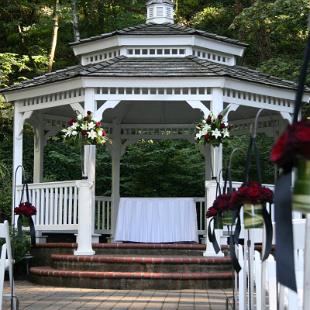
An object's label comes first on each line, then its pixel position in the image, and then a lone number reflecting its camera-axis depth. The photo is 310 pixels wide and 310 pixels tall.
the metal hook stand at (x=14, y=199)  12.59
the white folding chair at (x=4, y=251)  5.23
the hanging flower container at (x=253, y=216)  3.52
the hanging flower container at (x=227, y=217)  5.66
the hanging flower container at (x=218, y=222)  6.42
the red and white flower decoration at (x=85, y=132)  11.22
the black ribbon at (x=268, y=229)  2.99
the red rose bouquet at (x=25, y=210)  9.12
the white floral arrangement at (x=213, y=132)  11.11
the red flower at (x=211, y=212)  6.62
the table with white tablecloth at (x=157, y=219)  12.82
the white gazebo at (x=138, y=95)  11.78
